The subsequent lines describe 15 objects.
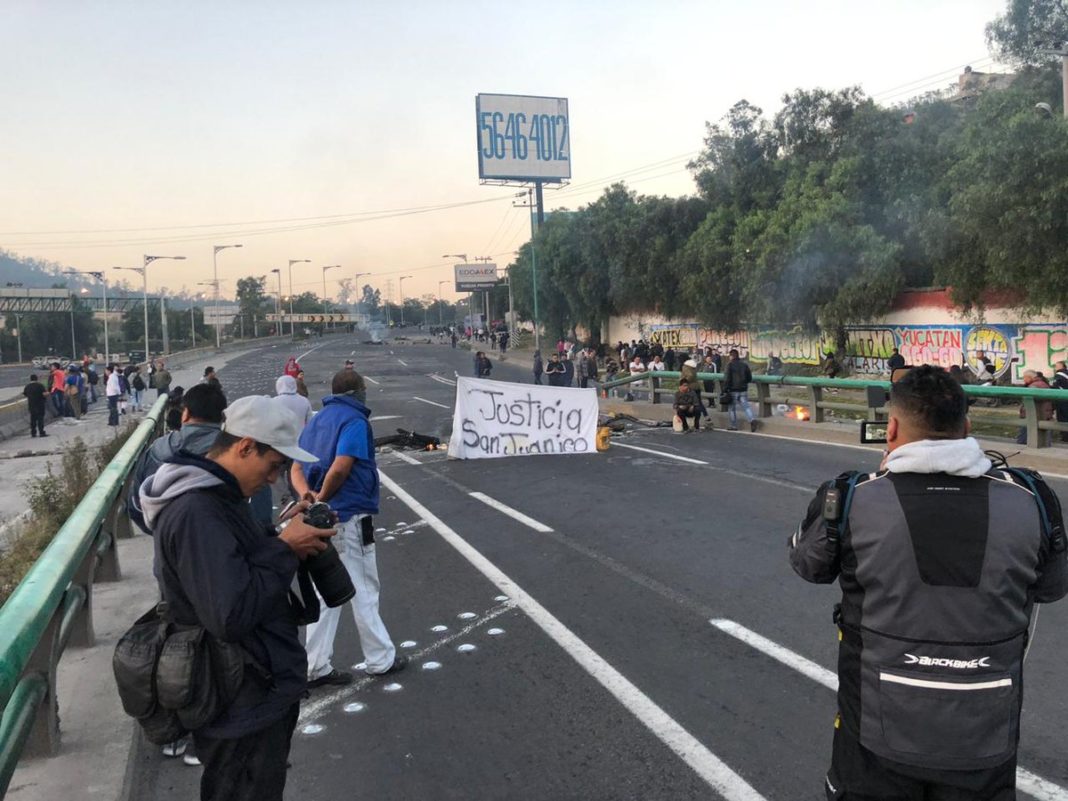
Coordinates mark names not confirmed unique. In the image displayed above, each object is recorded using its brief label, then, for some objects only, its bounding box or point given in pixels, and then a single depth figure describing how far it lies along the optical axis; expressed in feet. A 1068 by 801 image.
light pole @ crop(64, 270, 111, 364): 202.21
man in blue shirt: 17.12
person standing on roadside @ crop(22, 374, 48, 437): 75.46
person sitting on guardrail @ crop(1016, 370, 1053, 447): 38.99
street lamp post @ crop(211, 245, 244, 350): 244.83
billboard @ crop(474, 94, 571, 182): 197.26
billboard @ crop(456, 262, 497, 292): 338.95
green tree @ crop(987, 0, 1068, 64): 110.11
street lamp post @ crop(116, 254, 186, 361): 194.62
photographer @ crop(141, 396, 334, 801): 8.63
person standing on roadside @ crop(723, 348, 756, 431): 55.21
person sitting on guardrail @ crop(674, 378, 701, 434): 56.13
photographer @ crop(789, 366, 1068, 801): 7.76
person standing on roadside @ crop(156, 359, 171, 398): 90.94
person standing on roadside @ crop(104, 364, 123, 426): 81.46
